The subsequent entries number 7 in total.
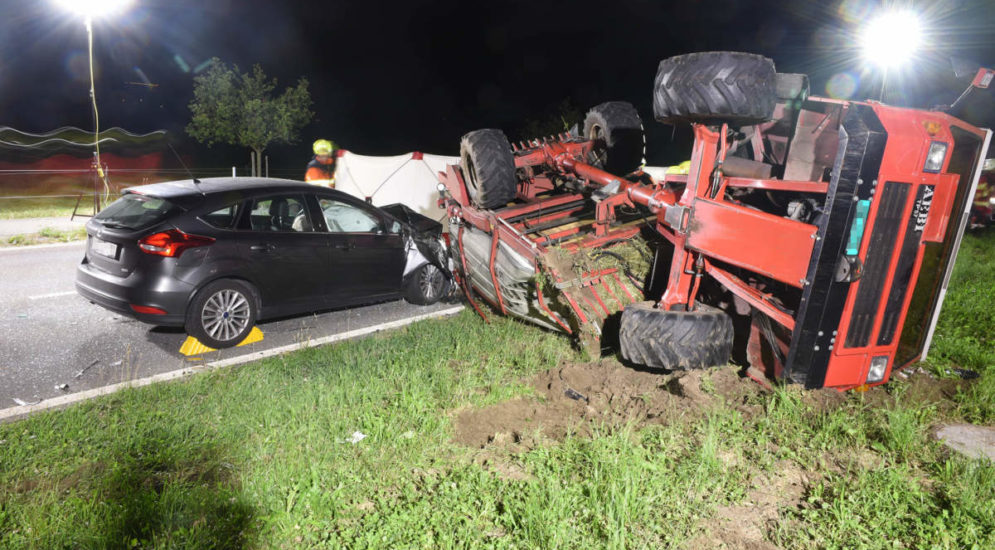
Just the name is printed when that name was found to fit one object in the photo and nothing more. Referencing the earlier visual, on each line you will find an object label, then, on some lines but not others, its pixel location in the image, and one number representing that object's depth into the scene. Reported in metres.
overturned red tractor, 3.38
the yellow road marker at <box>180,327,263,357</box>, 5.38
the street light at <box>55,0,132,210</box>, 13.70
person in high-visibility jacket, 12.34
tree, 22.77
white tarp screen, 12.14
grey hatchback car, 5.05
